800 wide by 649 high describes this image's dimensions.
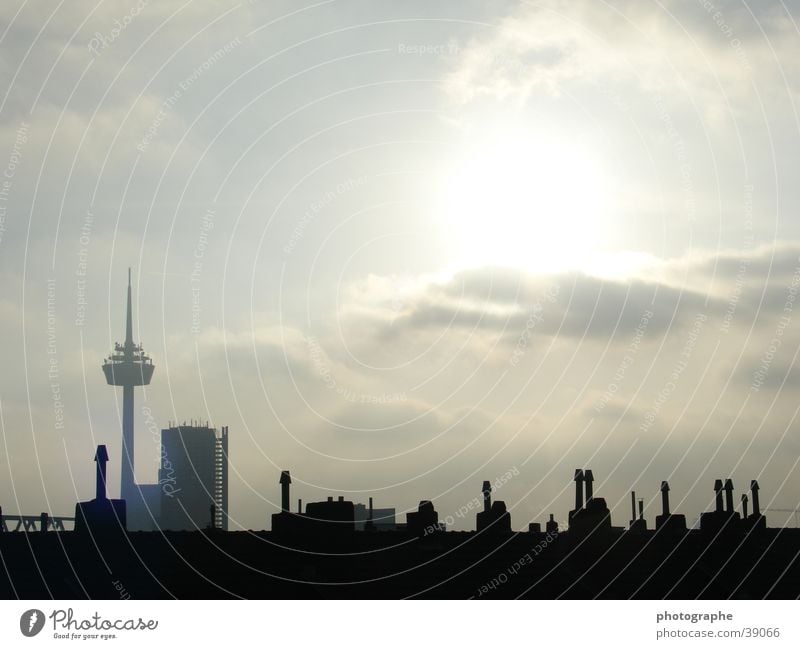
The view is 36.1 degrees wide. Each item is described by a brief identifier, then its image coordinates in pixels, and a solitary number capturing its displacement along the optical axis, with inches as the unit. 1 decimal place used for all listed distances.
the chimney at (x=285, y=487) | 1950.1
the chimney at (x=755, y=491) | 2407.7
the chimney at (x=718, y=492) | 2325.5
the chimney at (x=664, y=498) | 2174.0
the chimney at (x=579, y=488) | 2063.5
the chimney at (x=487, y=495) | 1953.7
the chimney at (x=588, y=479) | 2057.0
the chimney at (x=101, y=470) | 1619.1
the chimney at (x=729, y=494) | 2306.8
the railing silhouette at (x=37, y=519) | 2361.0
